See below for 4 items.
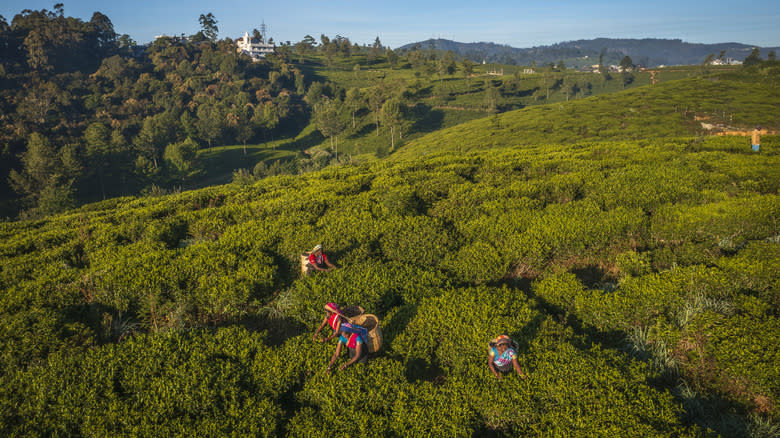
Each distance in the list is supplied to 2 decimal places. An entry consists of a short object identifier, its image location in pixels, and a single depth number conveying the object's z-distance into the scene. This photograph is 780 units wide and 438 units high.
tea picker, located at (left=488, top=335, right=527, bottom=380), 7.10
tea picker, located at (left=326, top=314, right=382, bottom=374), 7.39
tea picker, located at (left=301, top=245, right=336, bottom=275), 11.17
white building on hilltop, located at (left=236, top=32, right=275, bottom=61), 192.60
